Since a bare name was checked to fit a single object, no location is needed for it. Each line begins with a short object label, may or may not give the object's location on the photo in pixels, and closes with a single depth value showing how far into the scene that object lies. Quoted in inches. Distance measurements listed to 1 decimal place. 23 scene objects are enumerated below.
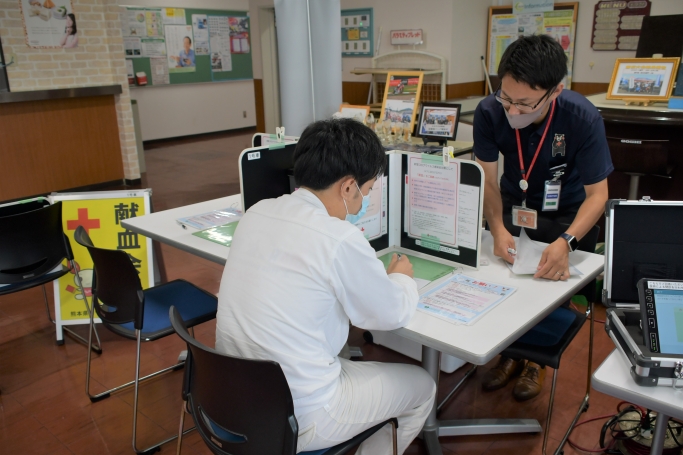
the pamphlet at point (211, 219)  96.6
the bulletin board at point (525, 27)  249.4
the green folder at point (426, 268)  73.6
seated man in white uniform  50.9
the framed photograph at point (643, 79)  141.2
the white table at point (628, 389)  46.1
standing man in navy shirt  69.6
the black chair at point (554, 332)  72.7
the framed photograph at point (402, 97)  161.6
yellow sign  111.1
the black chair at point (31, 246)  97.6
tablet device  48.1
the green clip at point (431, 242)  78.1
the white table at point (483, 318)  56.7
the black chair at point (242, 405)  48.5
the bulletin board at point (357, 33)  294.4
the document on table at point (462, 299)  61.8
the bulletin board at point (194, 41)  309.1
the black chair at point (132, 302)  77.7
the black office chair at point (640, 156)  124.3
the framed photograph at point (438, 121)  149.9
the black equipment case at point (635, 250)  57.4
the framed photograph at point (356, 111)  139.0
